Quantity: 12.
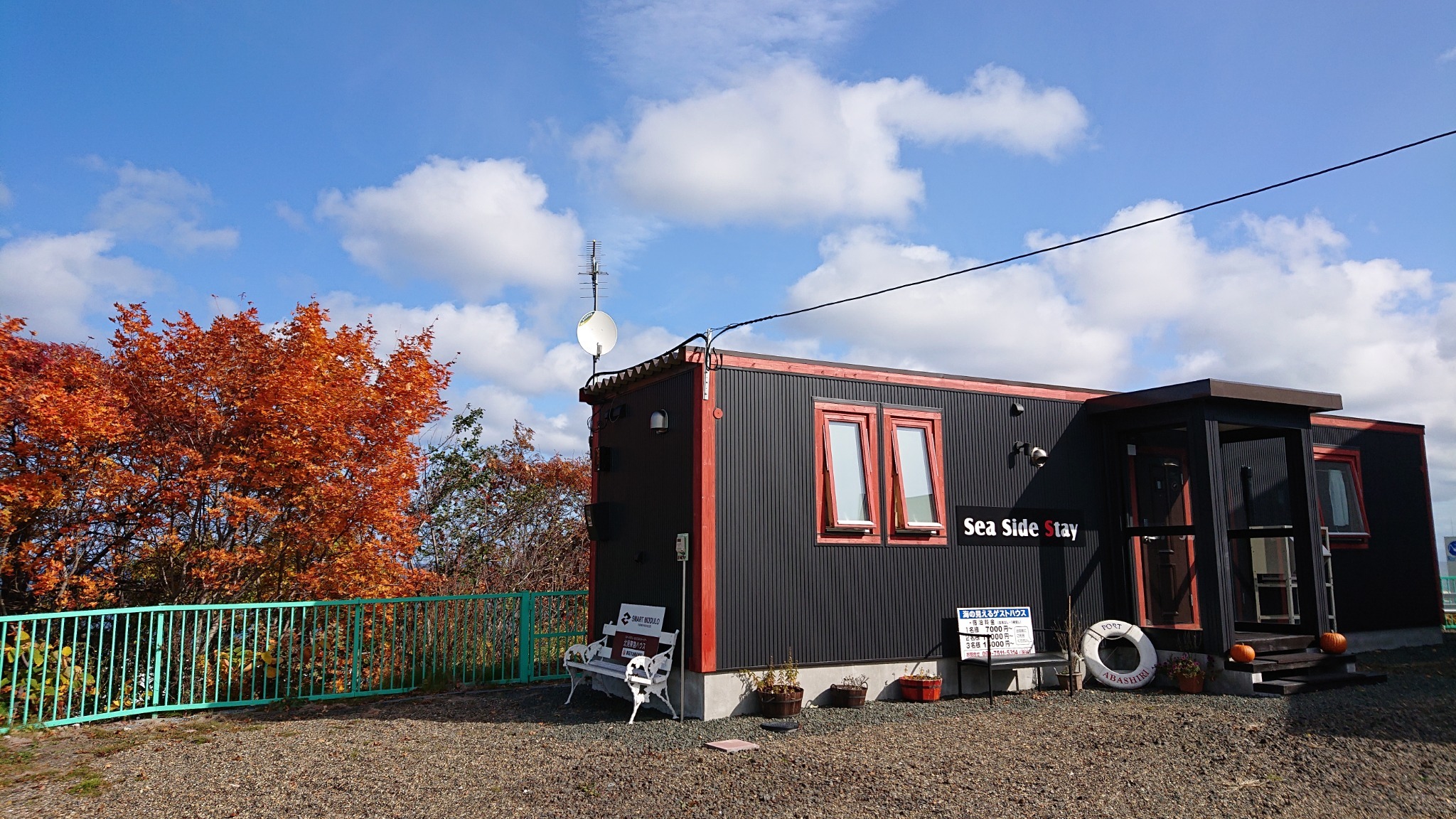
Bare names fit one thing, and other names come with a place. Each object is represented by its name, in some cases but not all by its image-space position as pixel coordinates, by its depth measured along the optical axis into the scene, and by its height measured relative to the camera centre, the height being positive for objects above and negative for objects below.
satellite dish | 10.58 +2.40
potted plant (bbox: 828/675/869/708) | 8.73 -1.45
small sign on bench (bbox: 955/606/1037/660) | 9.65 -0.95
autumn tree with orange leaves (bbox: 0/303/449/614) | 9.84 +0.90
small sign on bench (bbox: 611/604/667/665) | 8.89 -0.87
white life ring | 9.84 -1.26
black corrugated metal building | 8.70 +0.33
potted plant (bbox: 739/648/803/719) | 8.24 -1.33
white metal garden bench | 8.25 -1.19
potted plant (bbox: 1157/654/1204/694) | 9.50 -1.41
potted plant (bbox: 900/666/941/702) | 9.14 -1.46
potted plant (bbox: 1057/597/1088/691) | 9.67 -1.24
